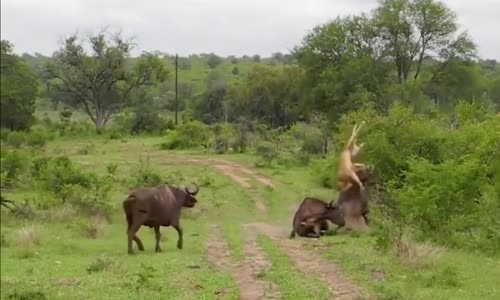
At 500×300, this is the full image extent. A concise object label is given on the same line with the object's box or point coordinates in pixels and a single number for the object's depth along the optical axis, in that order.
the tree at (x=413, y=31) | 53.12
